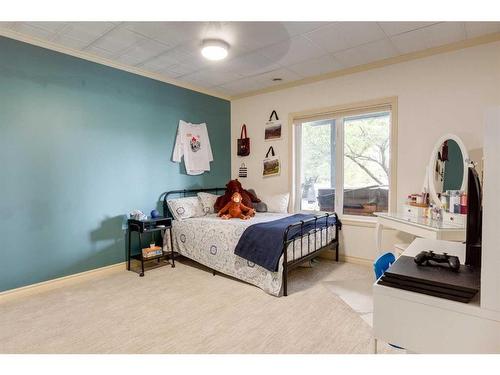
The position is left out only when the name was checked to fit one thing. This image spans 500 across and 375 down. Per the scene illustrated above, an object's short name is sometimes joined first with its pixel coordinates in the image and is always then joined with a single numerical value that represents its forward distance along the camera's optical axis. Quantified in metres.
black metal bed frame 2.77
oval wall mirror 2.85
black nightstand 3.36
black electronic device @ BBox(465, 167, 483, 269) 1.12
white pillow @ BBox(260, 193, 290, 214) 4.17
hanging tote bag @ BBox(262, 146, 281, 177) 4.43
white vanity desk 2.41
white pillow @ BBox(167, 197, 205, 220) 3.84
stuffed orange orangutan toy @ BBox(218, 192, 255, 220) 3.73
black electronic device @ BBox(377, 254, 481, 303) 0.99
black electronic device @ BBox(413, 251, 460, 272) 1.19
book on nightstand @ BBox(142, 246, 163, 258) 3.49
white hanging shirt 4.17
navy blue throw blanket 2.78
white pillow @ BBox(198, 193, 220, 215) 4.16
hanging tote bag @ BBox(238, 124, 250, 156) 4.73
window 3.67
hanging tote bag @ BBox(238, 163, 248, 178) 4.82
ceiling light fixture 2.78
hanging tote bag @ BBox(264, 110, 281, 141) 4.39
